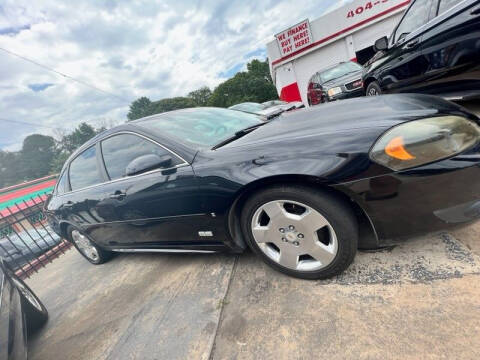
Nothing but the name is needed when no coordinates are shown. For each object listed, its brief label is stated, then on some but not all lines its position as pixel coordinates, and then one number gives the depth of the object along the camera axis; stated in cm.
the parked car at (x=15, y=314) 161
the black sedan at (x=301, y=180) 135
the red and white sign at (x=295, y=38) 1346
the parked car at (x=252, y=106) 830
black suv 232
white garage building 1258
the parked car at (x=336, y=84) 570
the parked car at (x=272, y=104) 746
